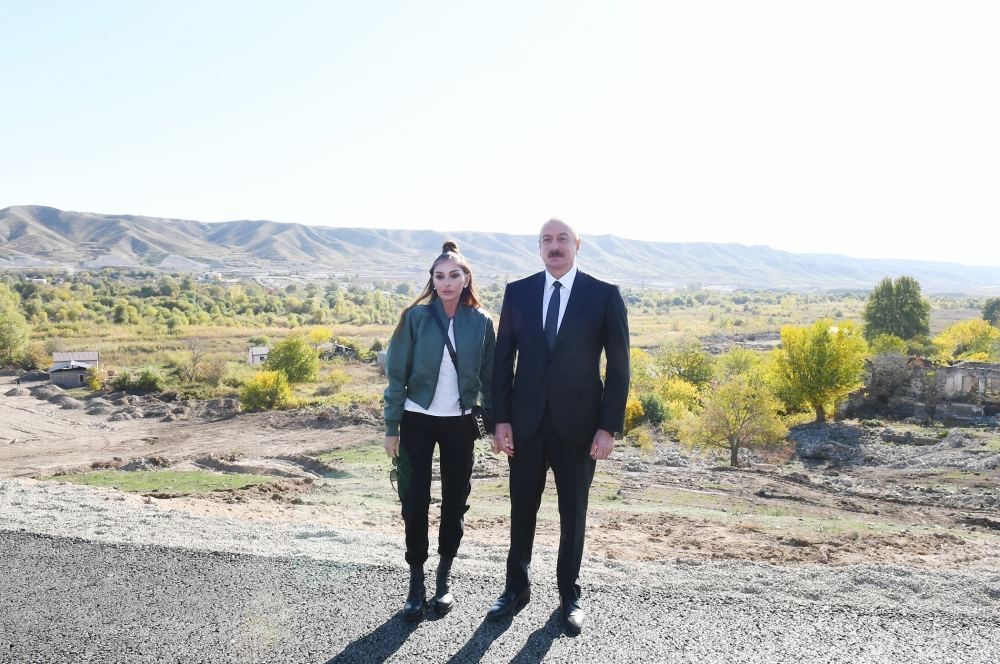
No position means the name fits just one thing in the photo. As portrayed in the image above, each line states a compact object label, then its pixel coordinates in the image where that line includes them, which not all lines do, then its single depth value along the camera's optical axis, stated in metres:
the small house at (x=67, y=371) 49.44
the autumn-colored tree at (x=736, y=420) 29.42
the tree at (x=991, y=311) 94.65
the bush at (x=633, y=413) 36.31
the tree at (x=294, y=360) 49.94
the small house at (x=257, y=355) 60.70
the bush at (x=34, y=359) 55.09
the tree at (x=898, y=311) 65.62
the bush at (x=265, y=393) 42.22
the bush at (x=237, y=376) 51.08
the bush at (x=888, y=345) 53.22
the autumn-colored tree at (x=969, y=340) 58.21
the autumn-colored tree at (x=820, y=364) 39.09
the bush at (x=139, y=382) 47.88
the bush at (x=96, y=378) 47.72
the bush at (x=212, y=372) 51.31
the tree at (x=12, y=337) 56.53
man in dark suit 4.86
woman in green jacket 5.07
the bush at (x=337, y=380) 50.84
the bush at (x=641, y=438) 31.02
